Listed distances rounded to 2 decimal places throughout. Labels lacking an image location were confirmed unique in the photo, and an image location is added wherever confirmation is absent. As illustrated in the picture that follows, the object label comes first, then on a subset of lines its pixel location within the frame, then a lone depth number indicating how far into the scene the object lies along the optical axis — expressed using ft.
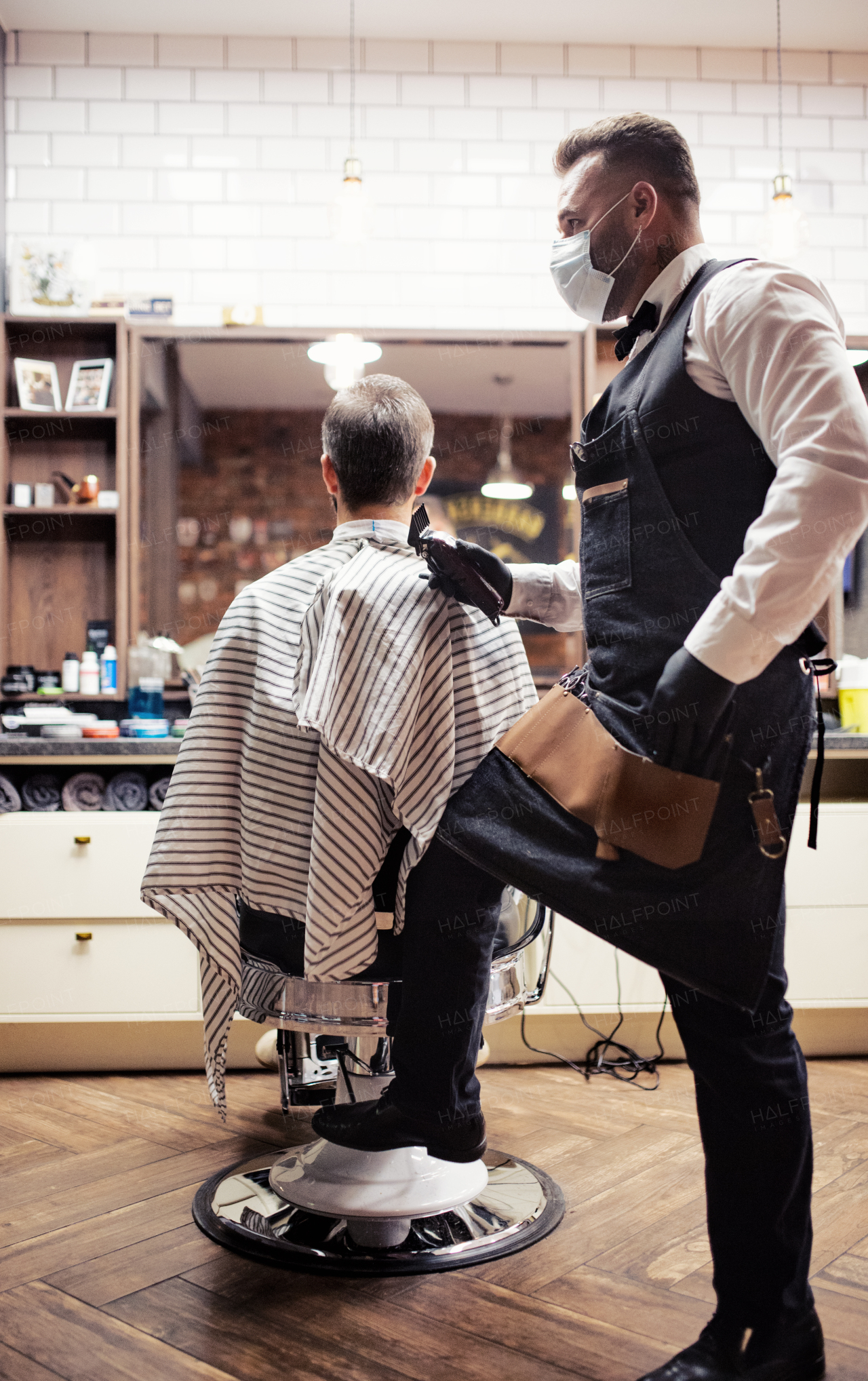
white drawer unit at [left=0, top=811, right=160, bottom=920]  8.20
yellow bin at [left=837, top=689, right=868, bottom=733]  9.54
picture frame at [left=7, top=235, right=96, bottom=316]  9.94
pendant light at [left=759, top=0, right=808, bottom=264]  9.51
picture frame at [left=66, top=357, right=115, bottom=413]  9.92
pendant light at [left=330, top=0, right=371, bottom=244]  9.39
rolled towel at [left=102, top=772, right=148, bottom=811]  8.51
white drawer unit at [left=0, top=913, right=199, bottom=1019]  8.21
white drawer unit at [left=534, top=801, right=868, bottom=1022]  8.57
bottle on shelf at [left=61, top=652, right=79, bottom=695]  9.81
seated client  4.62
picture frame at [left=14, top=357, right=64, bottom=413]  9.91
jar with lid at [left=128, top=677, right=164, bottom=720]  9.60
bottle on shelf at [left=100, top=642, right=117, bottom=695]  9.75
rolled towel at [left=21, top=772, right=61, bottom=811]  8.47
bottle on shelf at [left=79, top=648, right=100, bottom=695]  9.78
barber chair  5.05
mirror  9.63
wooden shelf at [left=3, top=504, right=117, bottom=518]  9.70
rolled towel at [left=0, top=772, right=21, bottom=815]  8.41
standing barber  3.43
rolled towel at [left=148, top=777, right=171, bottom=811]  8.57
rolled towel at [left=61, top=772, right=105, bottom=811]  8.48
